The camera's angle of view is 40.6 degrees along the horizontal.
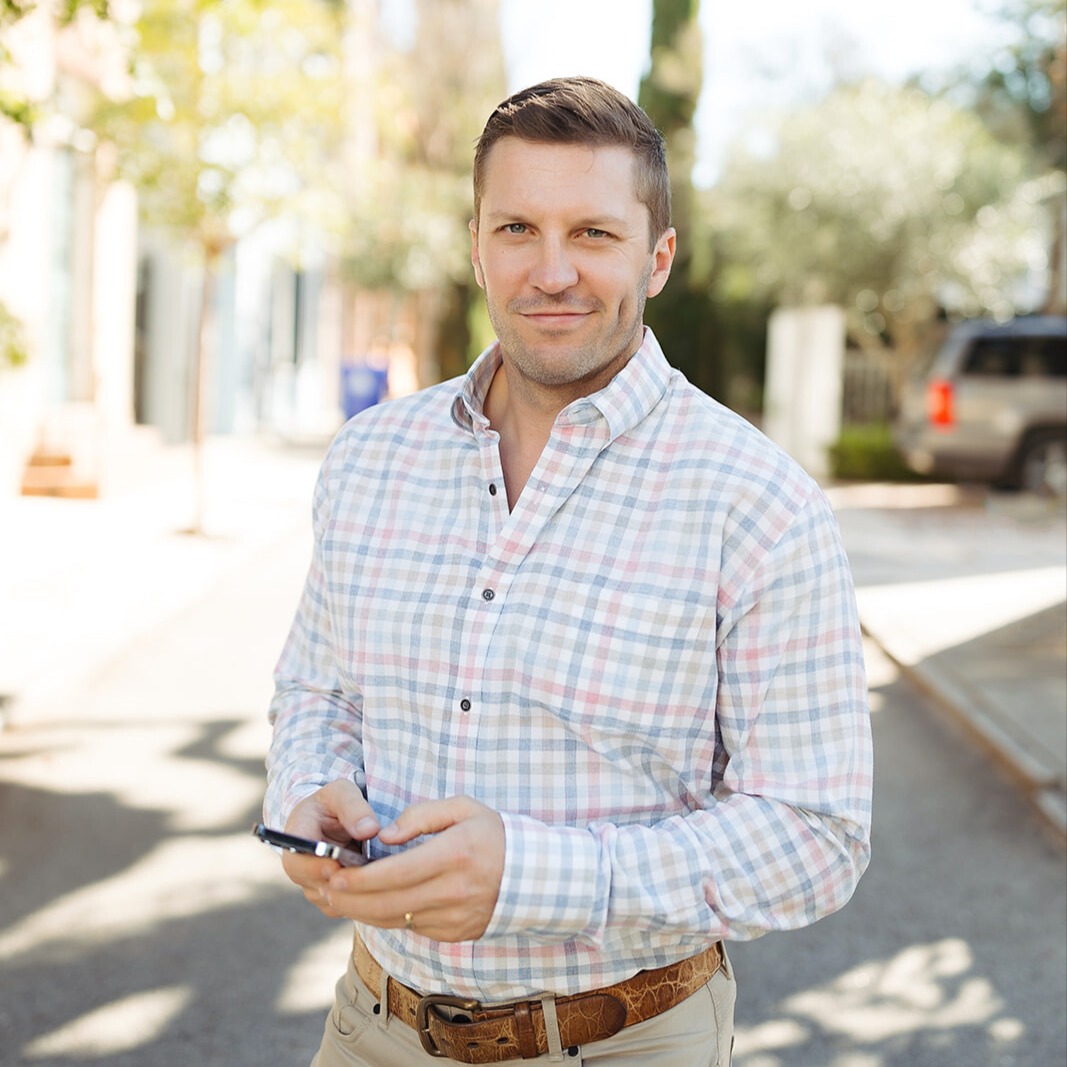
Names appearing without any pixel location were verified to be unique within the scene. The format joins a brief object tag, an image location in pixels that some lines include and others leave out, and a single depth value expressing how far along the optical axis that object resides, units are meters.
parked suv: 17.56
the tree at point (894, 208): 21.75
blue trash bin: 26.23
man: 1.69
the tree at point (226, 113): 12.52
